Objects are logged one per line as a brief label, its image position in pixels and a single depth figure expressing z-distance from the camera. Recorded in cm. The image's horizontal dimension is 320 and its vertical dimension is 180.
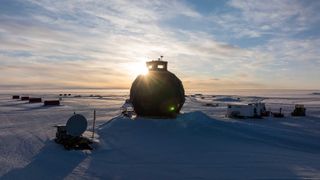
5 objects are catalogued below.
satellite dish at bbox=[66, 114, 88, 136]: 1286
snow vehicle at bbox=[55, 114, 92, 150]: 1256
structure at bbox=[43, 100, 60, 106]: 3881
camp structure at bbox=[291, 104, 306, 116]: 2744
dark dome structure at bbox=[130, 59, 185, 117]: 1897
